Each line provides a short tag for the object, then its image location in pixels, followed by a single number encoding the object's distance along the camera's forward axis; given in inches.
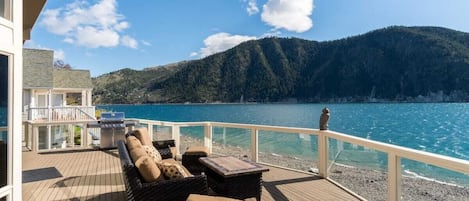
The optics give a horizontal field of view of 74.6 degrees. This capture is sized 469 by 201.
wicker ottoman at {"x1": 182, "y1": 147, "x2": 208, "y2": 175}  207.6
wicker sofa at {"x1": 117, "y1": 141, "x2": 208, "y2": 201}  119.8
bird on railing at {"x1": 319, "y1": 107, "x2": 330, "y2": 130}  215.0
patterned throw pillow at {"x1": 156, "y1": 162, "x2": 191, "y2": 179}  130.6
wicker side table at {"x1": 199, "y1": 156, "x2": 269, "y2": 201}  149.1
